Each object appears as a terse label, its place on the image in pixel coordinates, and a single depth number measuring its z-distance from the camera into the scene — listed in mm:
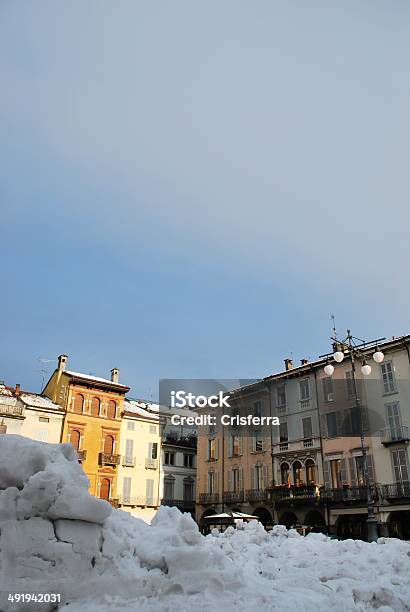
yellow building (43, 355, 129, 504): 38906
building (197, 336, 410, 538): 32562
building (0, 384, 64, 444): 35375
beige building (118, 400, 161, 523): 41062
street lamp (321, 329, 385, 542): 16434
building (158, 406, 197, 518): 45000
